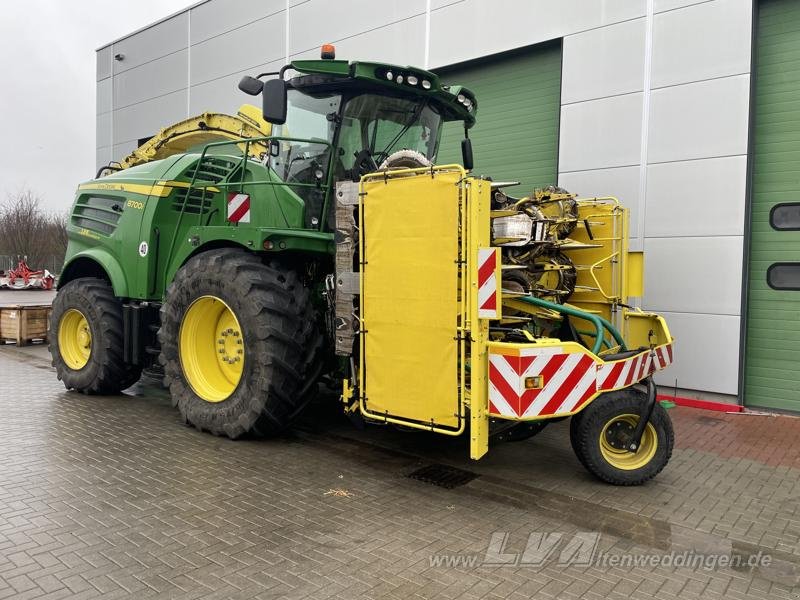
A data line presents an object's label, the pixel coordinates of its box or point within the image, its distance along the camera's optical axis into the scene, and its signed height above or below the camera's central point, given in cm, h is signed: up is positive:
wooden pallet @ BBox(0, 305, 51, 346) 1205 -115
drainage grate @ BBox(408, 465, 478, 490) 466 -156
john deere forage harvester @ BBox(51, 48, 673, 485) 429 -11
